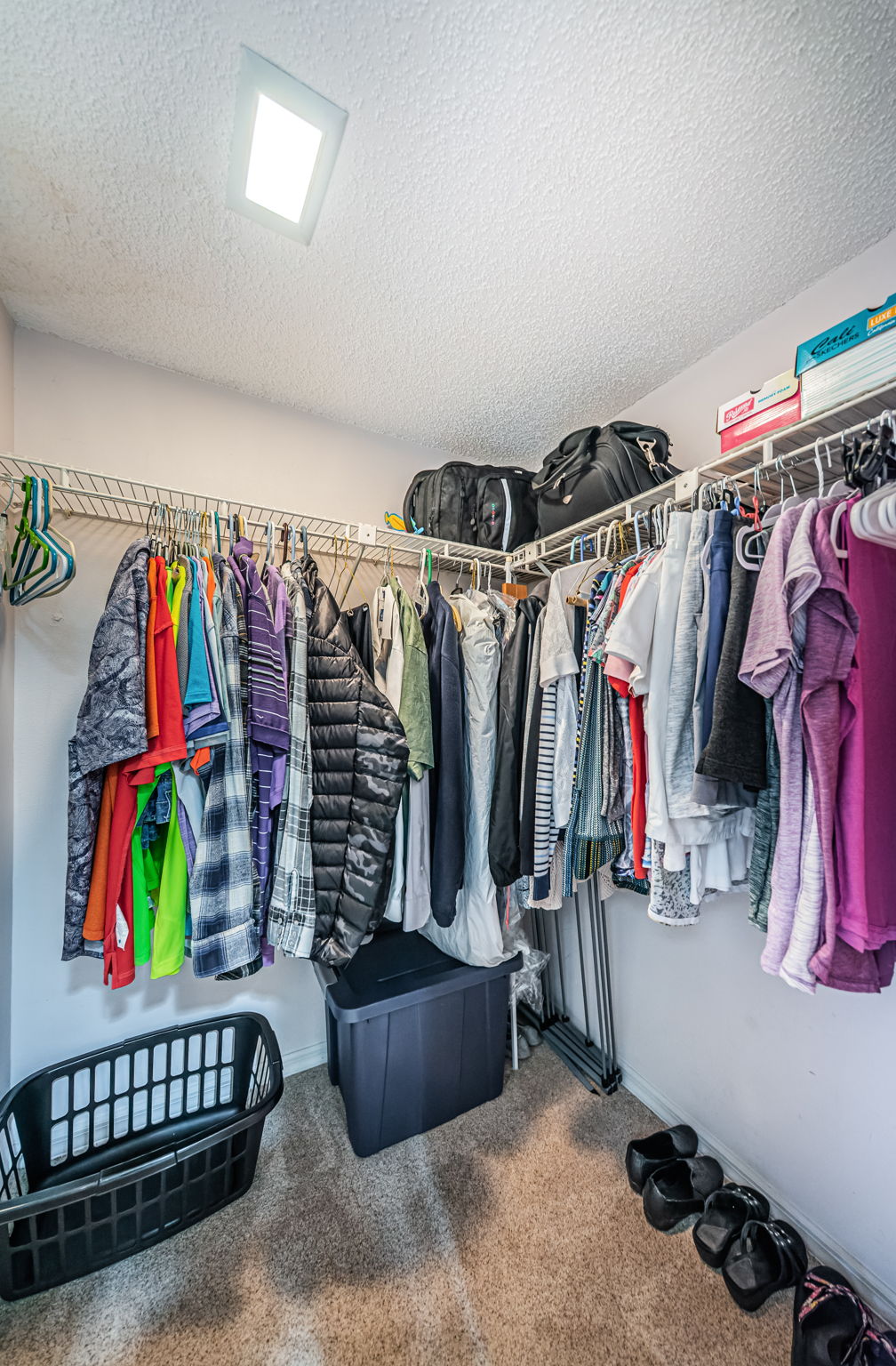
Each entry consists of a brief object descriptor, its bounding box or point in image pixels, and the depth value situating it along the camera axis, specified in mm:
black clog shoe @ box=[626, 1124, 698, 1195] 1374
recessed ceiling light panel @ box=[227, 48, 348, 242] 902
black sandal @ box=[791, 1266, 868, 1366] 981
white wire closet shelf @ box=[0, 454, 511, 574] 1353
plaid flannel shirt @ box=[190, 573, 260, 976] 1170
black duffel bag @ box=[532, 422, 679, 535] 1414
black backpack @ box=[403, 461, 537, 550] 1813
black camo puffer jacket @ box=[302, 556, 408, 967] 1287
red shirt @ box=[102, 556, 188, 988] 1106
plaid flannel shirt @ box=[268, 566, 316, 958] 1234
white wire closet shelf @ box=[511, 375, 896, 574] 981
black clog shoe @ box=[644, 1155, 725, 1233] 1274
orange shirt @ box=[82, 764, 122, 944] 1164
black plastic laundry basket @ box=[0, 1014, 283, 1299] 1109
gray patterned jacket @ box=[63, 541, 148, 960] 1074
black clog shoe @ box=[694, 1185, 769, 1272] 1182
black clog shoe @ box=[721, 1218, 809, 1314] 1102
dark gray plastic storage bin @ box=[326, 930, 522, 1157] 1459
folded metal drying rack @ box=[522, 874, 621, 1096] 1763
